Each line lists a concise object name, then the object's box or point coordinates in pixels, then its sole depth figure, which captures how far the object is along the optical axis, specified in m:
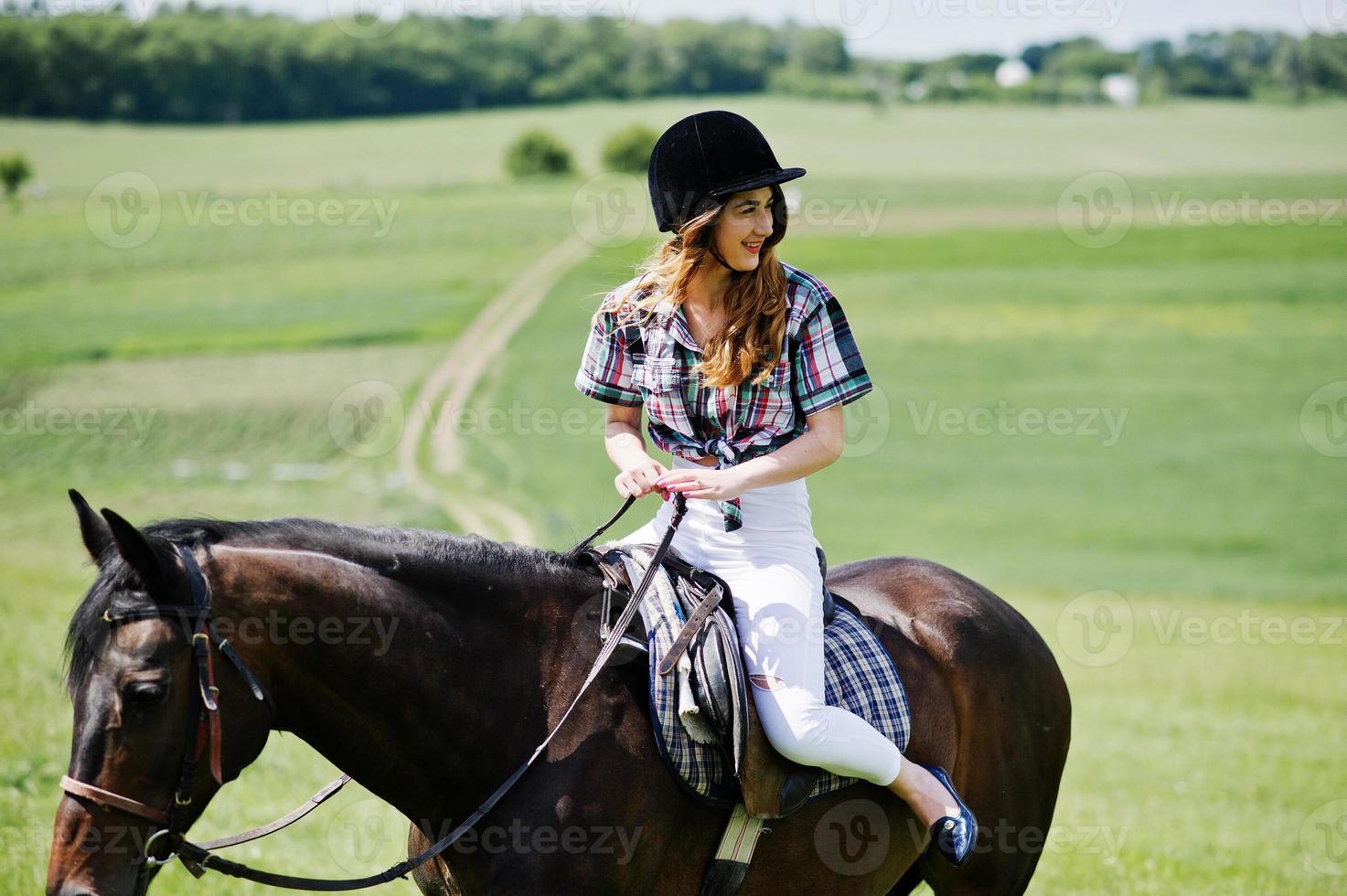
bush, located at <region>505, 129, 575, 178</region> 62.62
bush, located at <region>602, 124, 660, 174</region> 62.06
